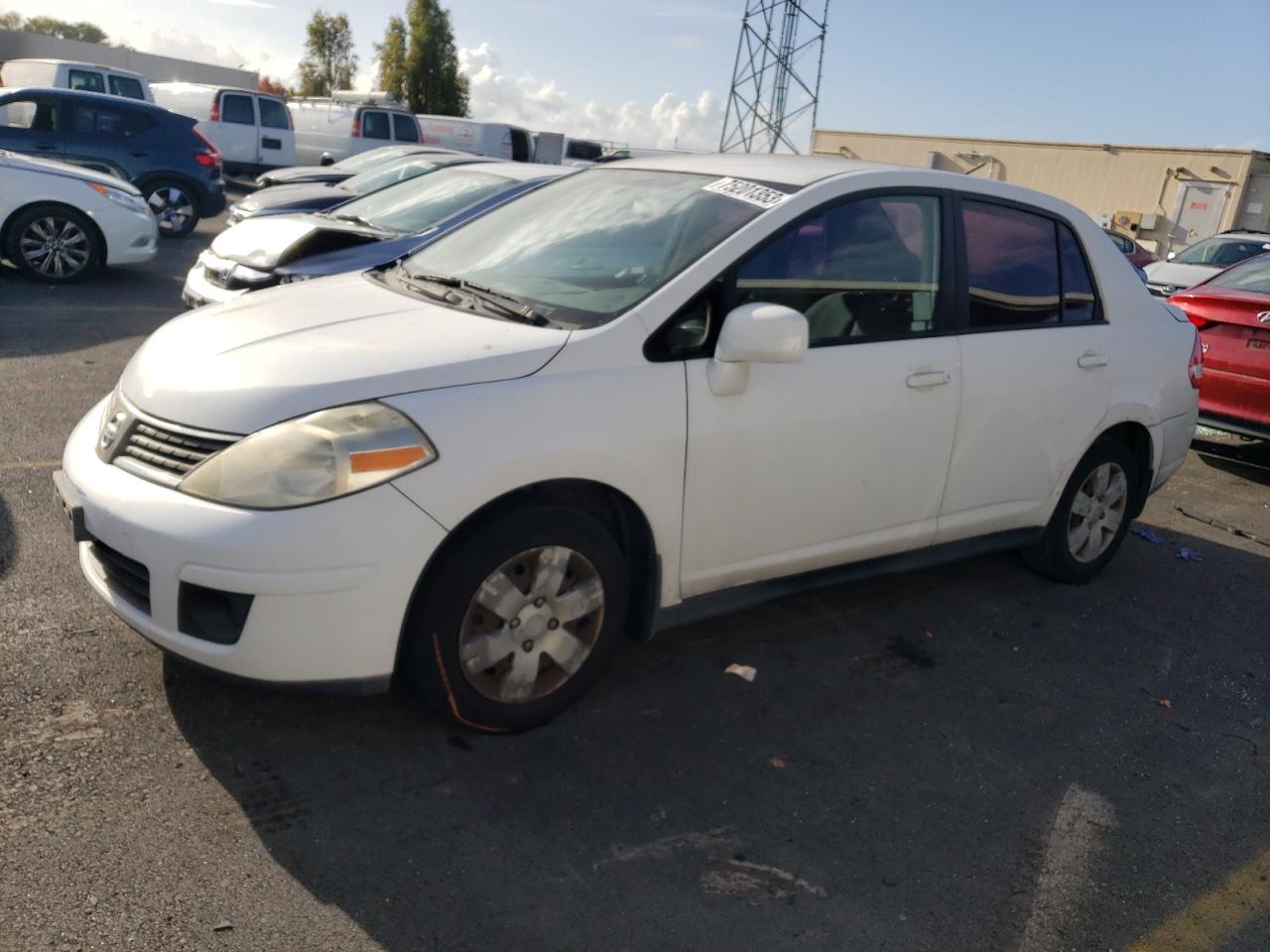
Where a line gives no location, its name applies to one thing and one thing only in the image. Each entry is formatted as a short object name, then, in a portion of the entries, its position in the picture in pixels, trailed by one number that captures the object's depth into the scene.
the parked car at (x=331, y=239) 6.90
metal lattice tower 40.66
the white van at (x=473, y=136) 25.11
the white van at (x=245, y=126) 21.83
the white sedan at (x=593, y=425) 2.84
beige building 28.64
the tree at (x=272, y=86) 59.16
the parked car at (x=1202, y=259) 14.83
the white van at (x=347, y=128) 23.75
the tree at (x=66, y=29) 73.62
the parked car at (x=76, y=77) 20.08
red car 7.11
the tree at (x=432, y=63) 48.06
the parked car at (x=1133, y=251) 17.96
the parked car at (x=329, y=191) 10.14
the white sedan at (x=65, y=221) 9.67
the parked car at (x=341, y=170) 12.52
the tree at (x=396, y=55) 48.50
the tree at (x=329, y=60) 54.56
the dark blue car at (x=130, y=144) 12.85
